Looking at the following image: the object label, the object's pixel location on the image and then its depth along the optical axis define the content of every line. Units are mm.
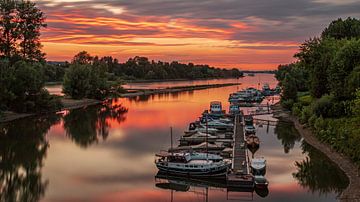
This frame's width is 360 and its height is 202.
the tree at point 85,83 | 95062
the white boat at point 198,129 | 53262
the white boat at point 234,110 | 71038
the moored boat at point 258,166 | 34897
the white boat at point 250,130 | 53247
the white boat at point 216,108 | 72188
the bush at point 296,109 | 65900
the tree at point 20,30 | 75812
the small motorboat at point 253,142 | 45906
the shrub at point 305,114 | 56175
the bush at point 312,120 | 52006
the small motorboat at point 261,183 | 31797
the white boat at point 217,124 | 57050
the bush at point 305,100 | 67950
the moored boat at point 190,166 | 34656
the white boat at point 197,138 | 48769
